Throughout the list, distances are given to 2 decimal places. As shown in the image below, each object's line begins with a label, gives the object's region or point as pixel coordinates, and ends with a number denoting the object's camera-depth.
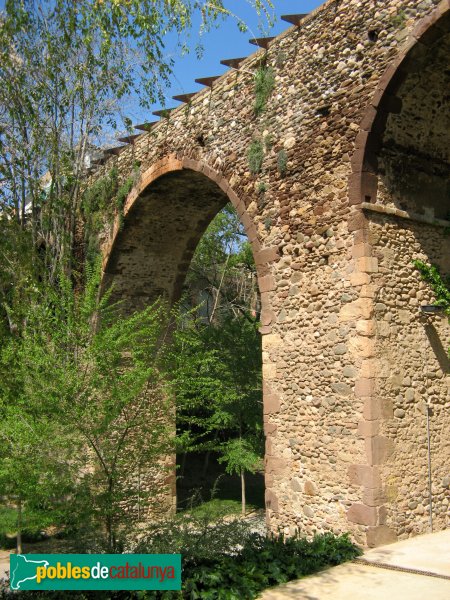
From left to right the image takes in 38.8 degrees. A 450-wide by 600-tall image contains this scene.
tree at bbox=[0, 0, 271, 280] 9.37
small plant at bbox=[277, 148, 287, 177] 7.73
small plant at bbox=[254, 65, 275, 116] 8.15
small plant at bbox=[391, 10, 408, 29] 6.47
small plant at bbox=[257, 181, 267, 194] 8.03
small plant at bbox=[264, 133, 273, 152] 8.02
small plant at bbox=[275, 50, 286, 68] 7.99
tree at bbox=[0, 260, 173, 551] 5.65
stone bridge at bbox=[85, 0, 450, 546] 6.50
